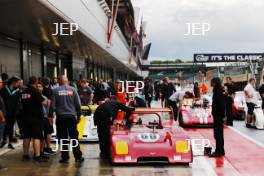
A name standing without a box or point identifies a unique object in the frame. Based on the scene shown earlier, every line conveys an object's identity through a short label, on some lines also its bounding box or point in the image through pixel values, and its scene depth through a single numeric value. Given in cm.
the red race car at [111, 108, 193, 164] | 999
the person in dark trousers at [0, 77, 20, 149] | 1203
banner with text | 8890
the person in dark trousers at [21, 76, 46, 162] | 1040
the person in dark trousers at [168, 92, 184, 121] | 1985
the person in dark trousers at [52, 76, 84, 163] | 1041
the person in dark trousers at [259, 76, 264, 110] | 1749
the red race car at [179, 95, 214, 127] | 1778
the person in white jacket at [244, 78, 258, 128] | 1727
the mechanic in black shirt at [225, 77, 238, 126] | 1872
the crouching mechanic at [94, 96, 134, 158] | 1084
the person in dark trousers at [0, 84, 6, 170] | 945
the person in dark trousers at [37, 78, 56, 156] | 1125
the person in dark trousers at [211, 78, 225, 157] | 1116
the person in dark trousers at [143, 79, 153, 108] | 2722
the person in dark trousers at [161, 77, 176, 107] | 2414
